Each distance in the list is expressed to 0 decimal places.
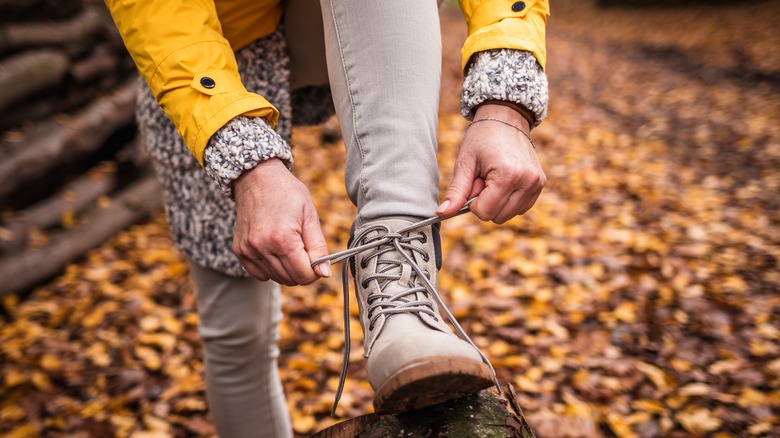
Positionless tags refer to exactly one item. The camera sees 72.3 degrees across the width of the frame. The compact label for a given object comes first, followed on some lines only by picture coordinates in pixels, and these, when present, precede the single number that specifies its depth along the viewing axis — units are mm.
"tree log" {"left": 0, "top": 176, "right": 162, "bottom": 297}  2729
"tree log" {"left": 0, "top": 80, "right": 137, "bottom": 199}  2889
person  1012
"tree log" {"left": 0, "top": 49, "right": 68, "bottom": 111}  2904
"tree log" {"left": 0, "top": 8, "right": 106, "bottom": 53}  2971
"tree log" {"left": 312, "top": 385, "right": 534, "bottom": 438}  1024
